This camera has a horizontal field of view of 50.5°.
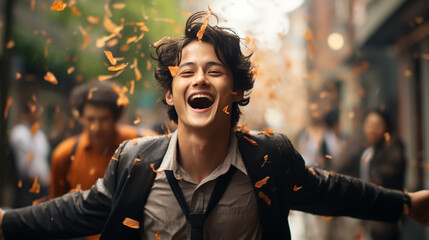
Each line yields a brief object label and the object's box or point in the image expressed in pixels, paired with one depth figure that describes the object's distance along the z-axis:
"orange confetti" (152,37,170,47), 2.81
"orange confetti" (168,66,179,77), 2.59
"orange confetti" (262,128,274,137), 2.75
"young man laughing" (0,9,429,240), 2.47
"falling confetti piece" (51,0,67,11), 2.72
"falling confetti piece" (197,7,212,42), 2.54
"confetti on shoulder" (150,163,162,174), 2.53
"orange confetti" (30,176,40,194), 3.23
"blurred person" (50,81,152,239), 4.01
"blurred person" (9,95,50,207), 7.24
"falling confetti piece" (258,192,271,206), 2.50
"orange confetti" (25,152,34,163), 7.40
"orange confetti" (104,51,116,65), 2.84
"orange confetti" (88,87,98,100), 4.26
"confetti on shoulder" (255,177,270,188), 2.51
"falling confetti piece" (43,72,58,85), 3.37
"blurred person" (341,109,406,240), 5.58
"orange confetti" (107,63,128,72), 2.83
